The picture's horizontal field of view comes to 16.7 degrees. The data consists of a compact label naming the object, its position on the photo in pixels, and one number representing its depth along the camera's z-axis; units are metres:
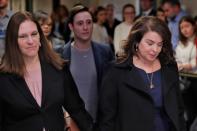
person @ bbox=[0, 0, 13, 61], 6.90
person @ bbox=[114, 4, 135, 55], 11.65
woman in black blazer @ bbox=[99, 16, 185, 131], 4.74
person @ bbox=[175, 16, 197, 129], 8.29
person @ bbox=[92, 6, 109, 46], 11.98
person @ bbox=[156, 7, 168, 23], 11.09
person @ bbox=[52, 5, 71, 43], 13.04
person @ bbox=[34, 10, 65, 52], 7.00
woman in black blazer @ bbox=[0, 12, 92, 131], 4.36
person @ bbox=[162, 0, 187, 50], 10.46
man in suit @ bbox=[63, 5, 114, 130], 5.85
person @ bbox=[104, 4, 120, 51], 12.90
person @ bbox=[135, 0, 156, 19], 11.92
